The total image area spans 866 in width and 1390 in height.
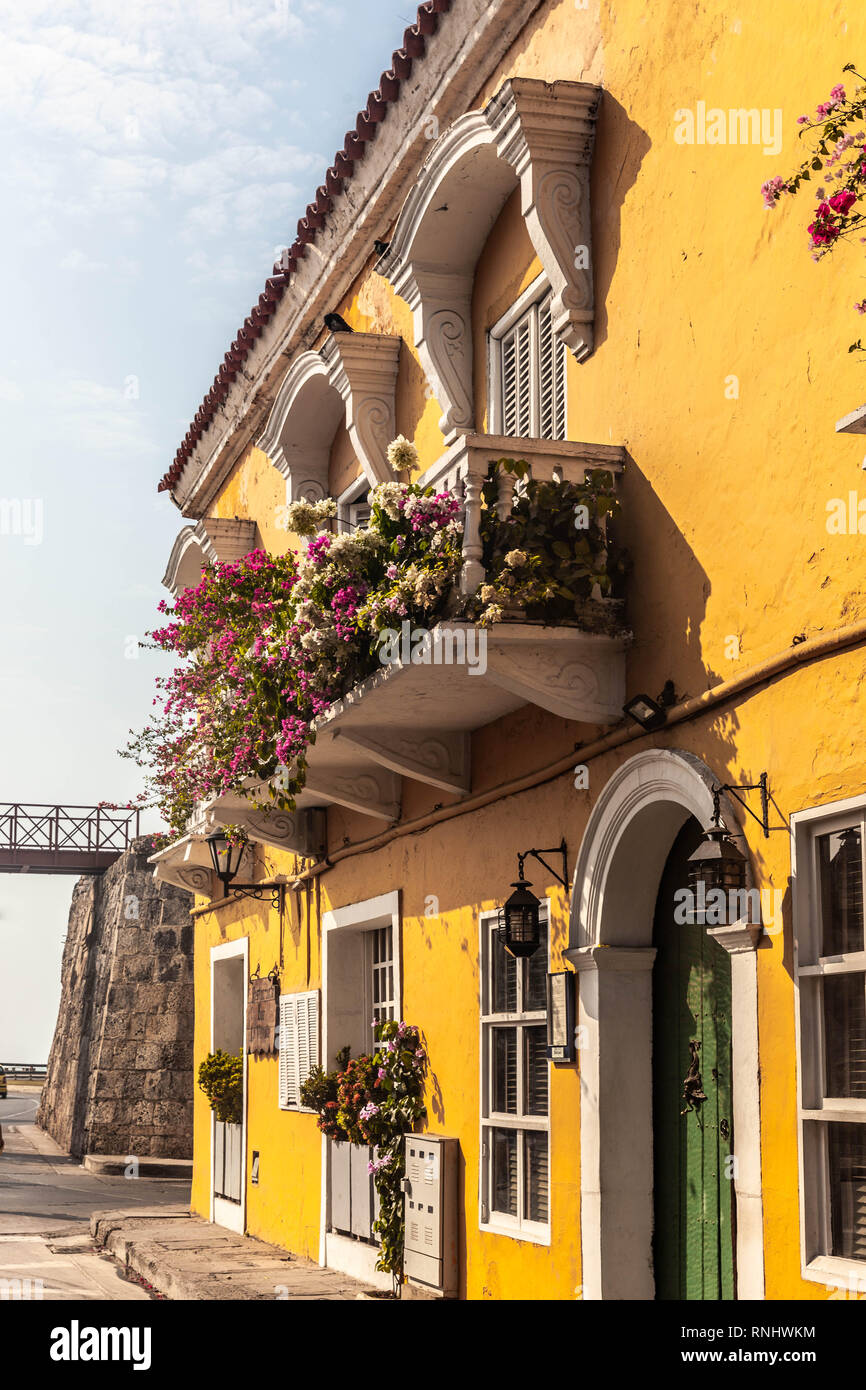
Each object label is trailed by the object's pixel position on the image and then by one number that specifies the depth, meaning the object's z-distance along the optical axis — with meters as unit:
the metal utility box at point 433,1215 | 8.62
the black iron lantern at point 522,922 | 7.75
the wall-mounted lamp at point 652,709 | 6.78
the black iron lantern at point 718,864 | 5.80
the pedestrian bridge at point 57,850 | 33.38
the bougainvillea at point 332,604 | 7.05
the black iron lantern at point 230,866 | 12.58
